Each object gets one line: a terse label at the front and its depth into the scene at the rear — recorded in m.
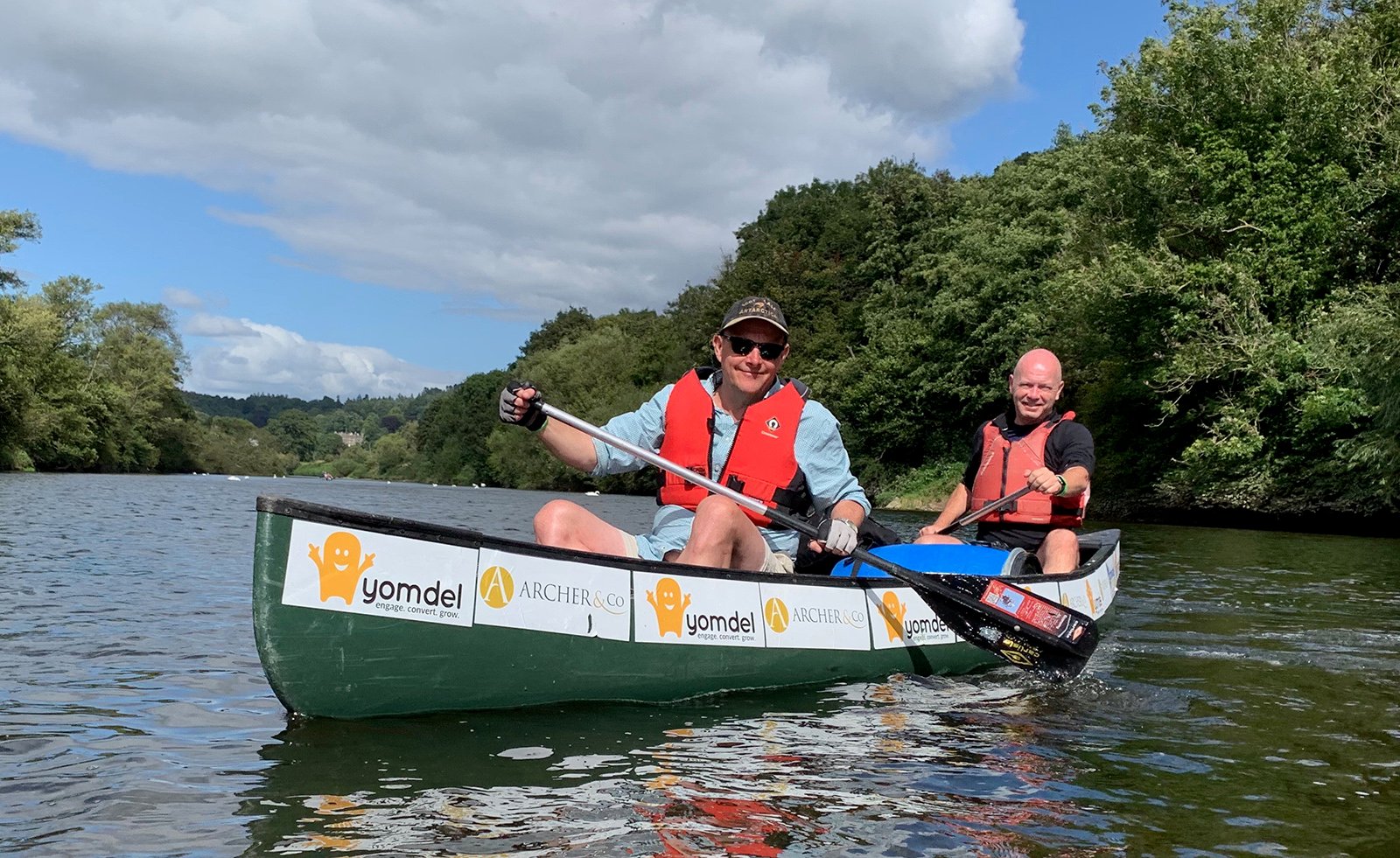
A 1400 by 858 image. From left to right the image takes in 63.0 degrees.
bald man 7.18
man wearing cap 5.44
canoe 4.20
